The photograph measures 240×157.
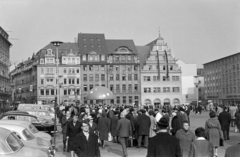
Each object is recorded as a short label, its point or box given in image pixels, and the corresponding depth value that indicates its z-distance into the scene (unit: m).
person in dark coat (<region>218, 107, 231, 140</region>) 18.56
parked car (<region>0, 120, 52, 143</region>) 12.98
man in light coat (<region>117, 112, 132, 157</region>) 13.70
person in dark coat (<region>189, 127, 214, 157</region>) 7.29
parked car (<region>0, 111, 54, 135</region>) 18.55
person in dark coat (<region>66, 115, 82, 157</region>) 12.50
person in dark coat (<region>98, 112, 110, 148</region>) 16.31
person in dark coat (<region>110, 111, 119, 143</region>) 18.50
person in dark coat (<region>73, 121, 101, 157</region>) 7.86
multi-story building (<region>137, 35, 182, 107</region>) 79.38
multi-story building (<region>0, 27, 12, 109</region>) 72.25
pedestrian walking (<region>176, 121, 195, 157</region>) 8.98
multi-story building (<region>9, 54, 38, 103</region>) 83.78
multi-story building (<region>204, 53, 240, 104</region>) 78.00
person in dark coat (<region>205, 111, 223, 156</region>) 12.28
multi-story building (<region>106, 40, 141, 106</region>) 81.56
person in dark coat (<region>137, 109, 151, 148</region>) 15.79
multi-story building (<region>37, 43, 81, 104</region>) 78.62
